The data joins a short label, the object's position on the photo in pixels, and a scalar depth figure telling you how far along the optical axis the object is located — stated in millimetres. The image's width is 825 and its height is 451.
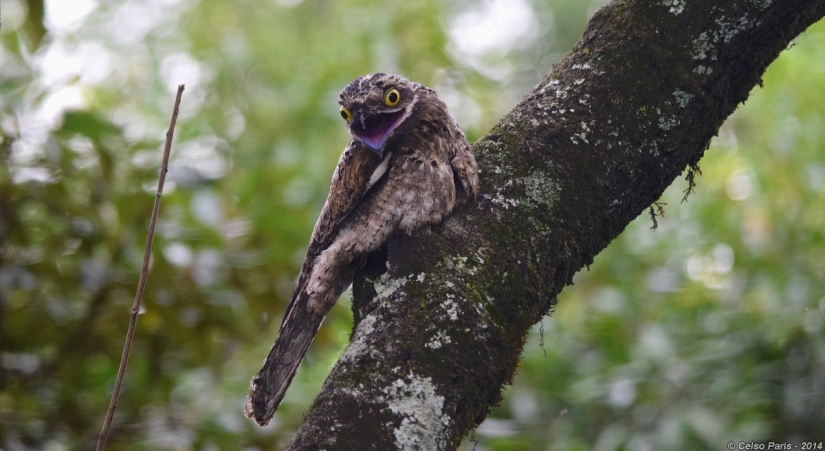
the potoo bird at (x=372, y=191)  10191
